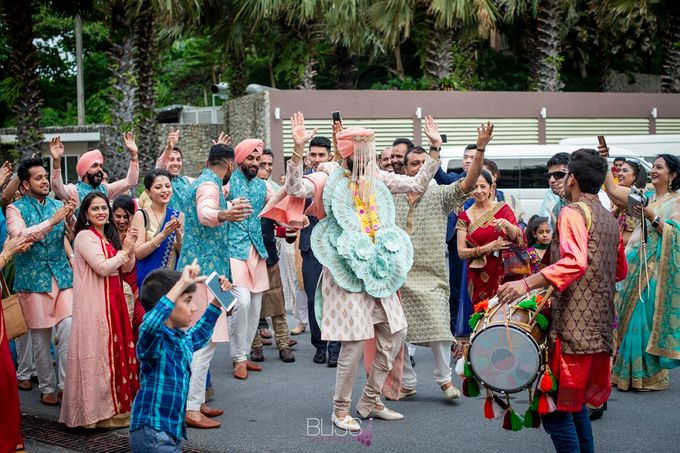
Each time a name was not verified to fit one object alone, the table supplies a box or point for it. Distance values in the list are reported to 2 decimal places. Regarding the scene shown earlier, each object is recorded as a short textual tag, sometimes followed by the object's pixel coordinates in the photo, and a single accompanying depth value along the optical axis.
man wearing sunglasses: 7.70
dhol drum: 4.48
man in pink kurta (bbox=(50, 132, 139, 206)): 7.49
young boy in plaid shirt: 3.98
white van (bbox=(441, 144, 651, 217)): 17.48
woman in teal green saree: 6.80
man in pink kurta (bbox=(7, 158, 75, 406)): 6.91
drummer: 4.54
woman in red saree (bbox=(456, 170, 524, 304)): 7.18
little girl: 7.13
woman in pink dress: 6.06
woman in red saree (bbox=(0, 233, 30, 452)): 5.51
